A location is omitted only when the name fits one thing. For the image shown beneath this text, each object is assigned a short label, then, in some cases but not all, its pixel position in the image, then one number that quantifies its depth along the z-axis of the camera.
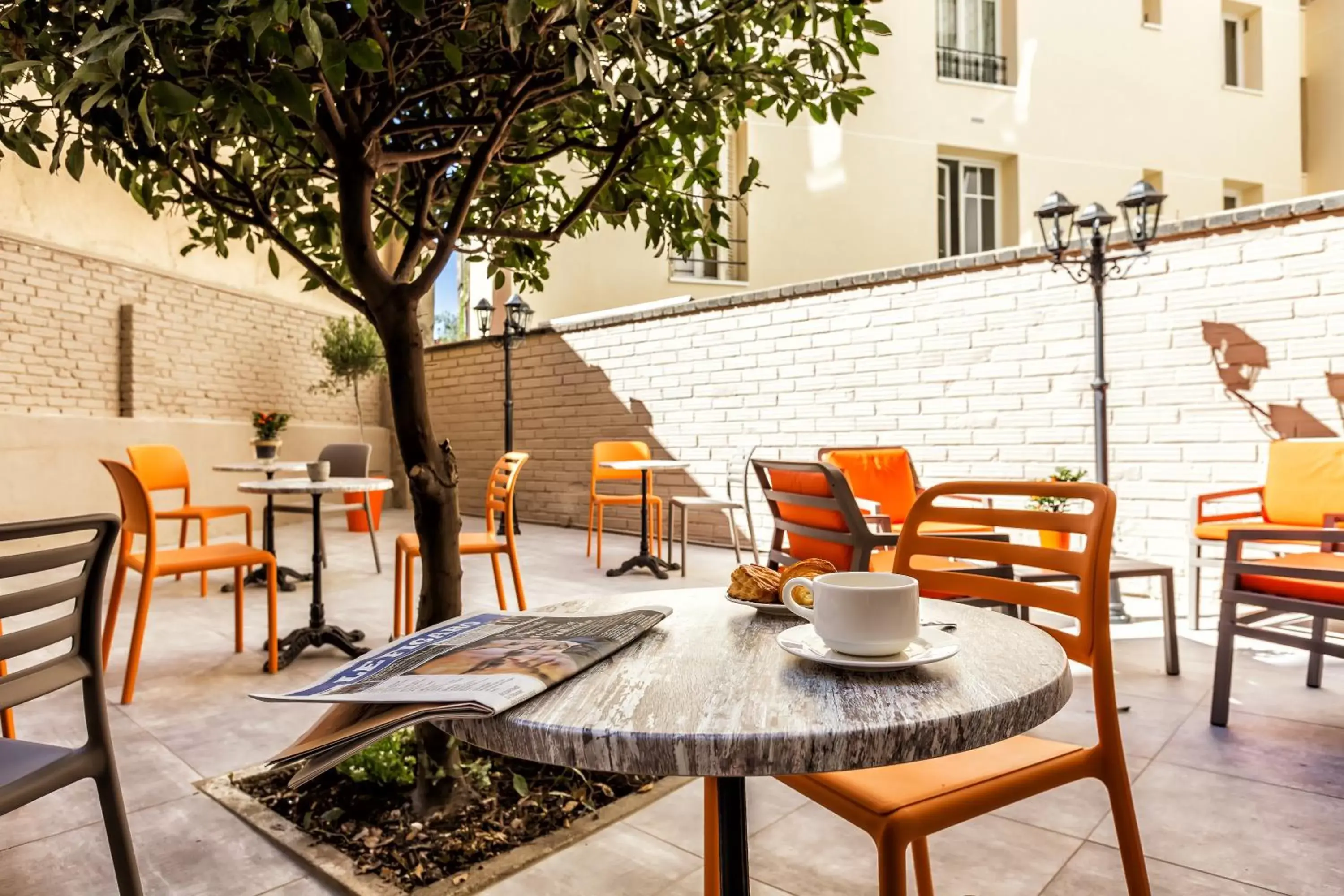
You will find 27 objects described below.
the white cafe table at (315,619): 3.10
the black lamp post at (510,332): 7.05
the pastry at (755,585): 0.91
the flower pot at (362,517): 7.14
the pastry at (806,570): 0.91
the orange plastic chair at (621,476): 5.11
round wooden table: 0.51
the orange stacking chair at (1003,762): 0.86
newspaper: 0.53
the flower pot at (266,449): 4.80
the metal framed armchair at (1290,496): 3.31
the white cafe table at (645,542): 4.78
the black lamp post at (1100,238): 3.50
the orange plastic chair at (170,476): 4.24
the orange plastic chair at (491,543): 3.13
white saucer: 0.64
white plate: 0.88
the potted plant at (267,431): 4.82
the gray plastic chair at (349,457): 5.33
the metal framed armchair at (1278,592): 2.09
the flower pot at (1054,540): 3.63
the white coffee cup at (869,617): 0.66
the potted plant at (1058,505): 3.65
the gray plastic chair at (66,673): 1.06
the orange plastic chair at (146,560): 2.64
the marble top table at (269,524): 4.18
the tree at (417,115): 0.97
